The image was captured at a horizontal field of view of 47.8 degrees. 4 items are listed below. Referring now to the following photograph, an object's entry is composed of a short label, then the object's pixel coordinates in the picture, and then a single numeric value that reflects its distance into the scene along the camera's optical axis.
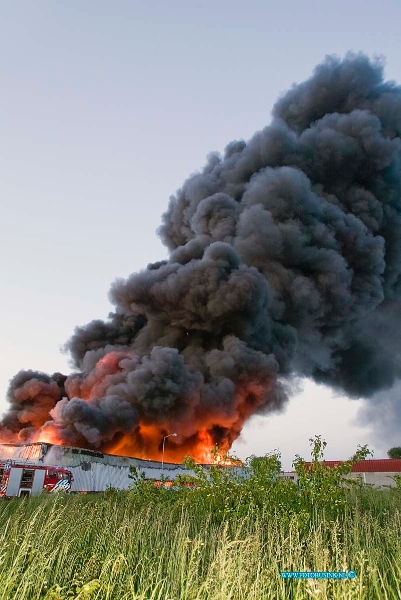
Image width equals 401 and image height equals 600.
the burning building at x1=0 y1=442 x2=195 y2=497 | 29.45
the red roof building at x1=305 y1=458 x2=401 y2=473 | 51.53
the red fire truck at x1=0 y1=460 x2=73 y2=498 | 23.16
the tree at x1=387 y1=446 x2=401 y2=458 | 86.32
